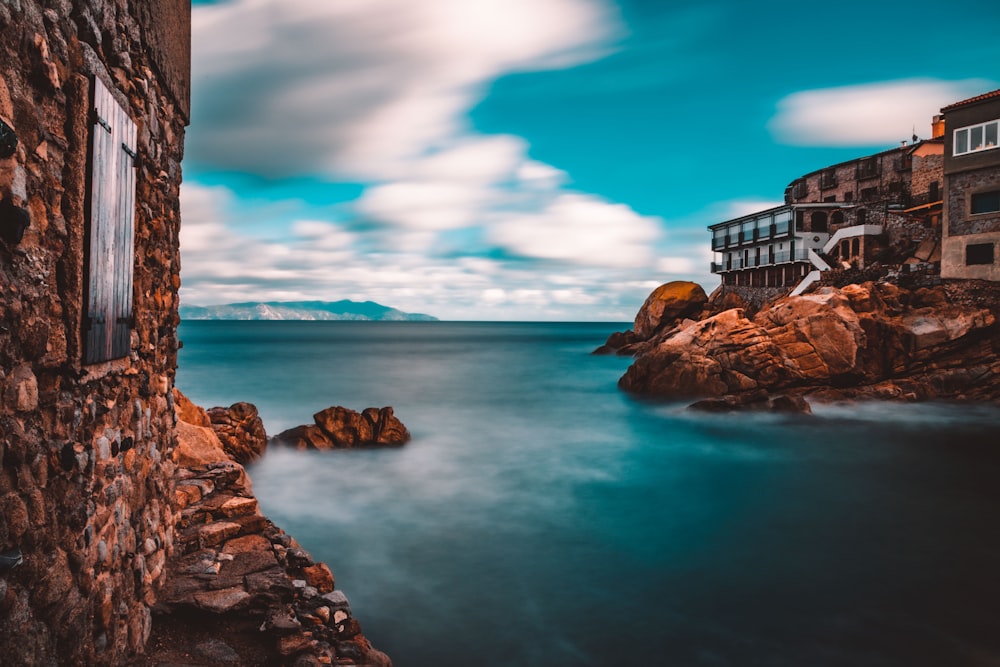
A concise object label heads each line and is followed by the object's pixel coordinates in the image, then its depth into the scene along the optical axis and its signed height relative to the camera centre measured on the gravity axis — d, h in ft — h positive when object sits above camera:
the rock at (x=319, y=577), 25.70 -10.90
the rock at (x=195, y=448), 31.63 -6.78
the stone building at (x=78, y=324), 9.88 -0.02
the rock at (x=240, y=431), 57.11 -10.51
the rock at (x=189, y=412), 43.93 -6.60
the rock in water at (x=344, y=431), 65.98 -11.83
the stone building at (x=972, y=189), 114.62 +29.03
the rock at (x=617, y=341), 240.53 -4.31
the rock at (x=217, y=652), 17.35 -9.61
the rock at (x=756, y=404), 92.38 -11.12
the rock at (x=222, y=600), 18.73 -8.82
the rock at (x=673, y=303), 199.21 +9.62
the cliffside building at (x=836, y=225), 163.43 +33.95
